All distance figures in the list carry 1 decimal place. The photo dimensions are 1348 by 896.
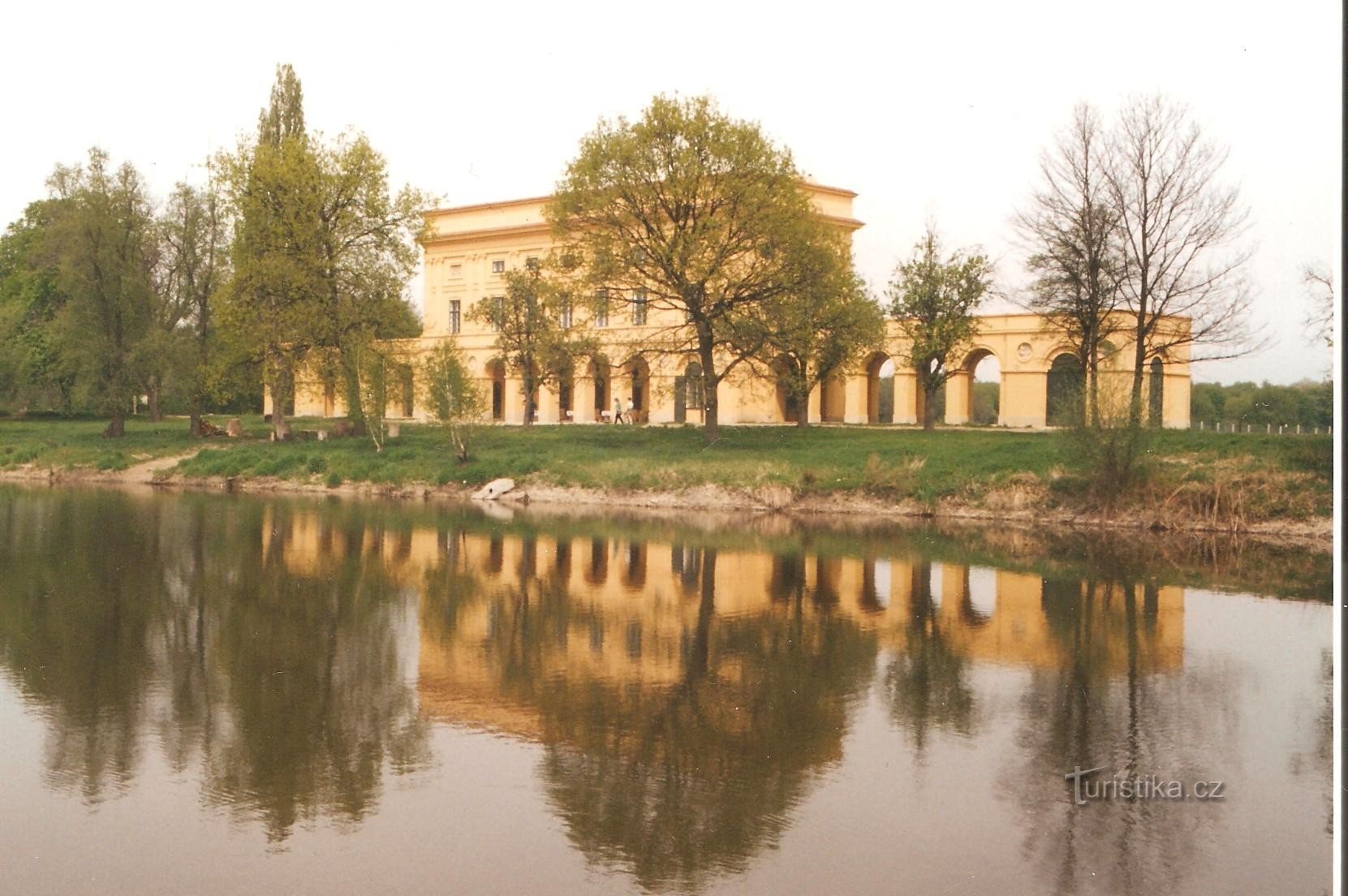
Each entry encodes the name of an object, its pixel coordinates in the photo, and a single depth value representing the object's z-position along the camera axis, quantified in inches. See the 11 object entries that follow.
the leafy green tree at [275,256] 1691.7
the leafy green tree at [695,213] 1456.7
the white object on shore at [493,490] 1359.5
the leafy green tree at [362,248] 1713.8
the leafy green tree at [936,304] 1755.7
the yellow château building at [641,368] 1993.1
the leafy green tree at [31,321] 2198.6
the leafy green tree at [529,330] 1770.4
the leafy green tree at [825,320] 1457.9
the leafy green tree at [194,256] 1940.2
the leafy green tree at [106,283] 1813.5
